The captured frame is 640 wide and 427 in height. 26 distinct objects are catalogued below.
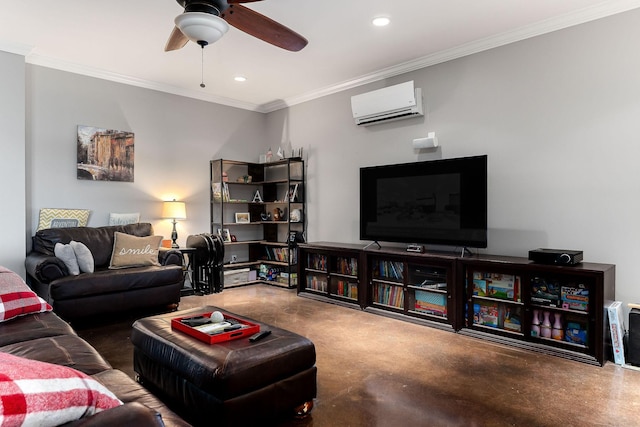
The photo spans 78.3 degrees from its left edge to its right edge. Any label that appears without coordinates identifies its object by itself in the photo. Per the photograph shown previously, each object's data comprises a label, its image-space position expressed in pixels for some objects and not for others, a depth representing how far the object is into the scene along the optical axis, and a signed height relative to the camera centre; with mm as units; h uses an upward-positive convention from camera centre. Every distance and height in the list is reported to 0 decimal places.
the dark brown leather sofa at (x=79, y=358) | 845 -650
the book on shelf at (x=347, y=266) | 4441 -642
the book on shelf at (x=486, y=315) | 3393 -913
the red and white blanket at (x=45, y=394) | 716 -368
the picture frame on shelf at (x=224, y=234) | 5494 -342
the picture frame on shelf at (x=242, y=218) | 5798 -122
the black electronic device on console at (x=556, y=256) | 2938 -354
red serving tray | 2072 -676
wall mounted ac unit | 4199 +1176
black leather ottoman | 1805 -817
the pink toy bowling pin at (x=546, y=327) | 3082 -917
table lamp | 4965 -17
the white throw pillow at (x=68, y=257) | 3602 -436
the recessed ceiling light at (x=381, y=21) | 3305 +1615
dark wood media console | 2896 -749
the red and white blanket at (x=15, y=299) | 2280 -541
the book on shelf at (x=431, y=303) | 3701 -898
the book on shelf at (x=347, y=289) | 4445 -911
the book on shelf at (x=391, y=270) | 4048 -628
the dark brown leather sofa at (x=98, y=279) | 3457 -656
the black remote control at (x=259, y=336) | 2095 -684
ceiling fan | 2123 +1164
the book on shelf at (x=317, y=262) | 4766 -640
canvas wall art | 4473 +653
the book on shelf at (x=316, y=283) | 4797 -908
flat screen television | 3615 +78
